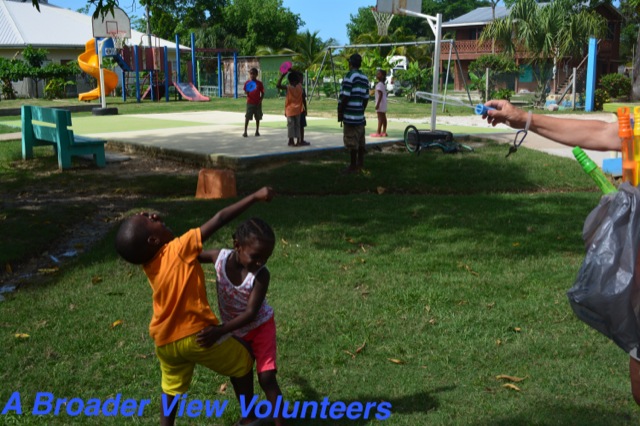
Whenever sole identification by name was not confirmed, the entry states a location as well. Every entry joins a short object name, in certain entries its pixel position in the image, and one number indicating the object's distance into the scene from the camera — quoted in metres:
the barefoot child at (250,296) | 3.24
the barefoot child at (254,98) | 14.30
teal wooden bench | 11.70
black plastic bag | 2.43
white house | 41.03
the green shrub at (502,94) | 27.92
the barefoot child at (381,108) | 14.66
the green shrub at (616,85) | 29.34
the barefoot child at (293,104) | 12.94
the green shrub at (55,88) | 36.25
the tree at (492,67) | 32.09
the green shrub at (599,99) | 27.28
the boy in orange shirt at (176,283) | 3.22
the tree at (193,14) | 59.91
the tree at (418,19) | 72.81
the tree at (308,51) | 42.81
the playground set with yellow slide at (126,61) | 32.94
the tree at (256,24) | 59.22
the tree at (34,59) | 36.50
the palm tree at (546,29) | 30.95
